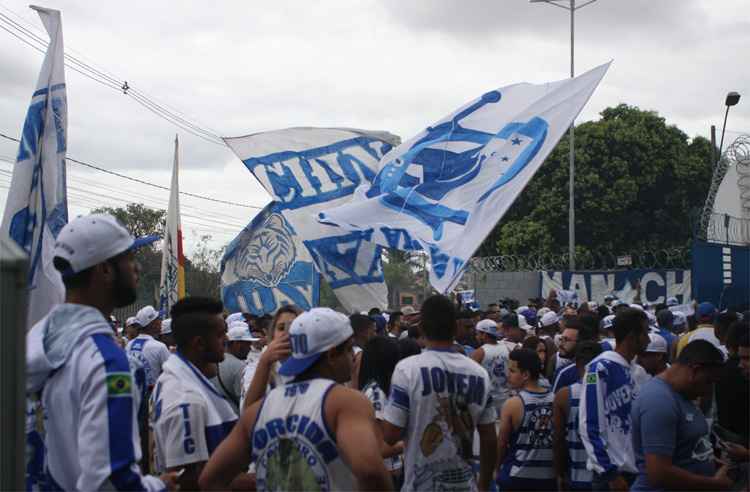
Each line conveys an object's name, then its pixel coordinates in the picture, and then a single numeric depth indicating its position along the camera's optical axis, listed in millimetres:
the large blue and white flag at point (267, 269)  11578
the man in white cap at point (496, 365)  9141
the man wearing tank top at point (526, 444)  6621
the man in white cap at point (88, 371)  2834
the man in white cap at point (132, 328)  11061
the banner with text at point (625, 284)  28172
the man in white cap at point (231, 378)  6809
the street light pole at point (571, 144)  33312
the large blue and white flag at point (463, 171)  8570
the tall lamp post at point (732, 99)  28922
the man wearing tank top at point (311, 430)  3502
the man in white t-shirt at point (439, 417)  4969
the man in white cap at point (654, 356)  7137
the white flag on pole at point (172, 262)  14002
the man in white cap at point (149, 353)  7922
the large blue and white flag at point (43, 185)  5691
